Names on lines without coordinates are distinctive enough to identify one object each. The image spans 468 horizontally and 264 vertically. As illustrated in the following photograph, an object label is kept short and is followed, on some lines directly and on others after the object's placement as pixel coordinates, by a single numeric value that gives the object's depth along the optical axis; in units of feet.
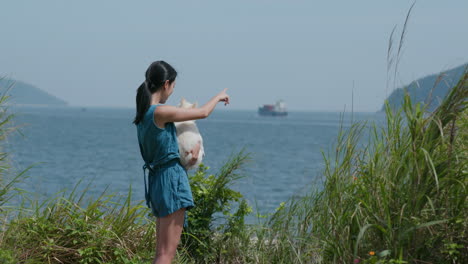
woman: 23.97
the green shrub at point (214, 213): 31.91
